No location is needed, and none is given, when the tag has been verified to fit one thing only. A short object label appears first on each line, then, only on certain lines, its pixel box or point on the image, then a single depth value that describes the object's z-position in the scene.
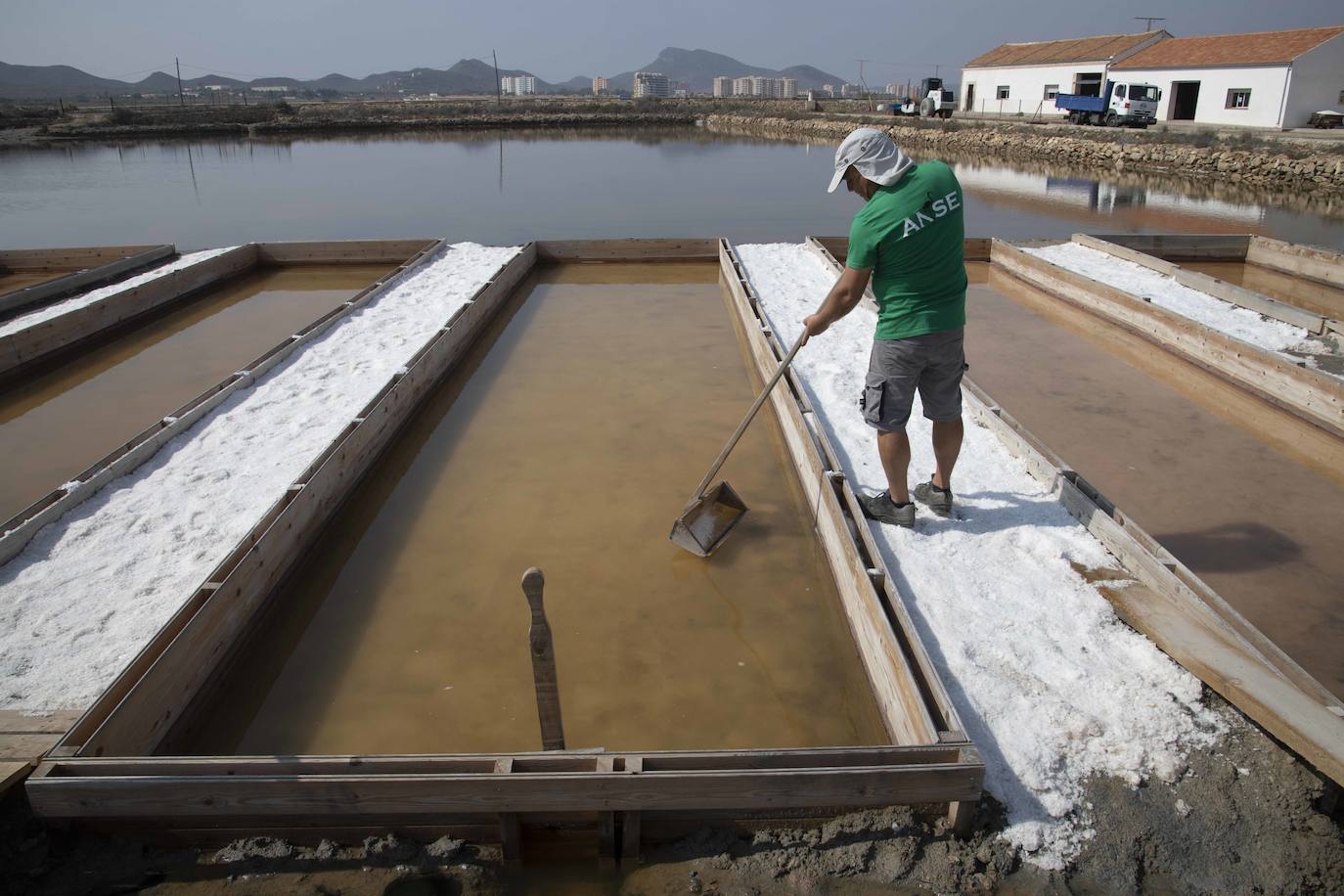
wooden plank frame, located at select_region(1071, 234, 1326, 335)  5.59
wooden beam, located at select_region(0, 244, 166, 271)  8.11
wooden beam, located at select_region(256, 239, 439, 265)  8.28
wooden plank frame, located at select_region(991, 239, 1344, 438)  4.34
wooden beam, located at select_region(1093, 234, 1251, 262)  8.12
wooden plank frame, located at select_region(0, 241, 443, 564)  3.04
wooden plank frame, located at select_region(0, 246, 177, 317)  6.66
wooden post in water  1.75
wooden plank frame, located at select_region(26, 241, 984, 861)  1.88
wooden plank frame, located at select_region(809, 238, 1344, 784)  1.96
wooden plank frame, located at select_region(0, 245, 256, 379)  5.34
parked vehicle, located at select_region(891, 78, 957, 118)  30.77
